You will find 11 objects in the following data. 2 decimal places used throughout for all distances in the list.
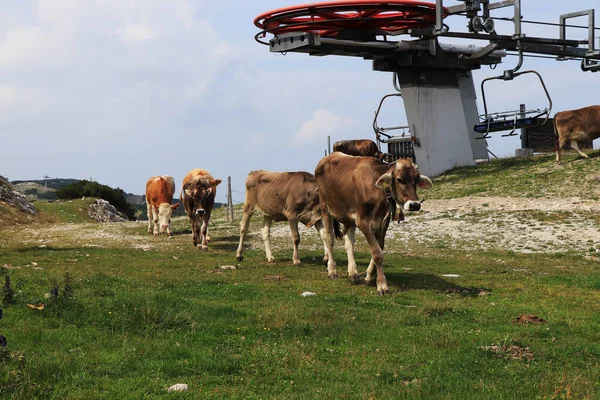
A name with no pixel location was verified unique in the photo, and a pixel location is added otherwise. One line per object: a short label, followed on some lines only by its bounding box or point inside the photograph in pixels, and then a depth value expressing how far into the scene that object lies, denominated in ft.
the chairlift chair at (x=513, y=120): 130.00
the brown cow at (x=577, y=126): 119.44
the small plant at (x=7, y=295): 37.70
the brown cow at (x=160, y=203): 102.58
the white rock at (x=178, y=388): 25.40
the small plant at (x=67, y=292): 37.21
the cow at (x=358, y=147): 88.84
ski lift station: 124.47
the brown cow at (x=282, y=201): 64.69
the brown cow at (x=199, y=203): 80.28
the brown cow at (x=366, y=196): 46.62
